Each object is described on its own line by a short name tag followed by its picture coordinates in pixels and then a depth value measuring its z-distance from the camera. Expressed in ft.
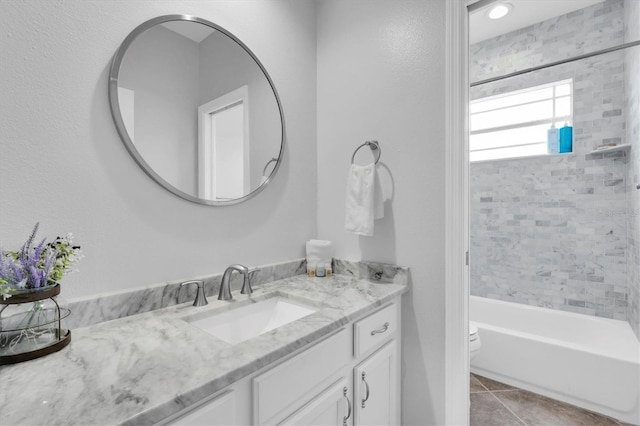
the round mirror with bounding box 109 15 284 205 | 3.51
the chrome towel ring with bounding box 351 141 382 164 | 5.06
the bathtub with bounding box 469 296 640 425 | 5.56
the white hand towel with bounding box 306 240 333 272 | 5.33
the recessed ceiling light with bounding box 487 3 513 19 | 7.54
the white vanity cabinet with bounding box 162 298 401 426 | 2.42
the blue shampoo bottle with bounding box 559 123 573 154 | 8.00
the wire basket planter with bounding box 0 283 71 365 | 2.33
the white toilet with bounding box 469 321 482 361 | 6.35
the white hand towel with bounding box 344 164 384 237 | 4.80
